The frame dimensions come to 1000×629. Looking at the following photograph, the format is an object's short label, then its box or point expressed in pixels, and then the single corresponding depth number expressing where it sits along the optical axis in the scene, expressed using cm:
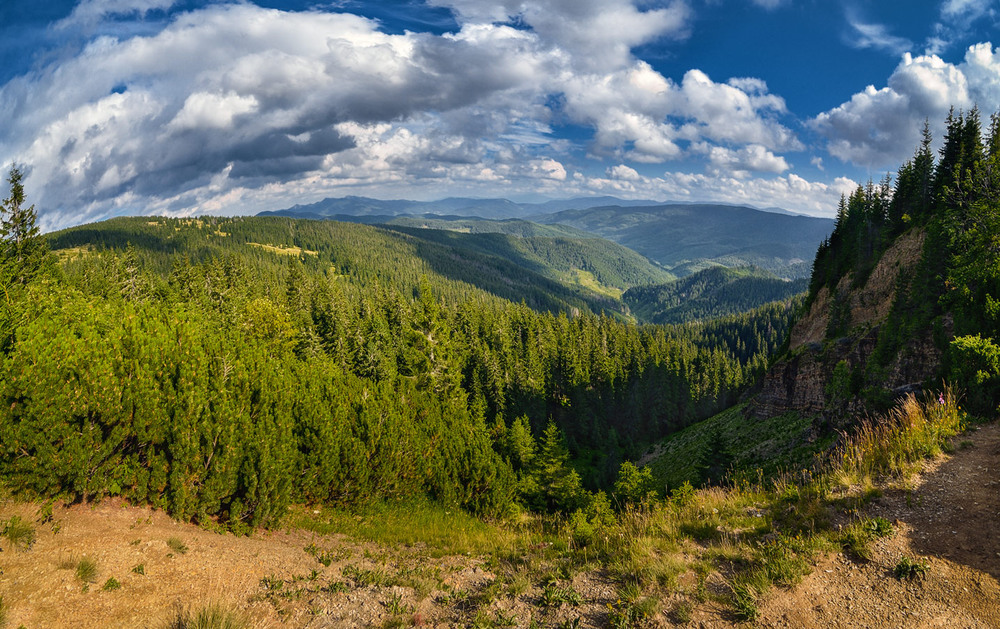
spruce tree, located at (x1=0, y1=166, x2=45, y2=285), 3409
